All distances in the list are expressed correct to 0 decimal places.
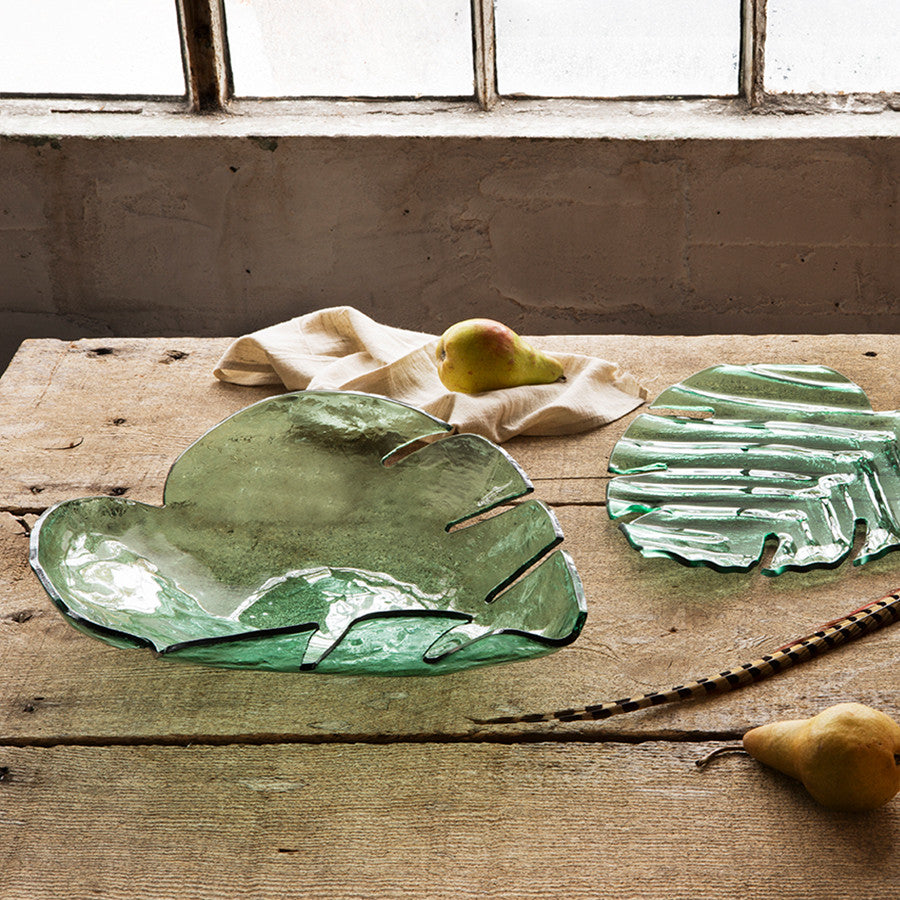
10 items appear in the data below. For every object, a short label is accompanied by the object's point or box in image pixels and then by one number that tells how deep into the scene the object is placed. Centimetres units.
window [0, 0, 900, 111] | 312
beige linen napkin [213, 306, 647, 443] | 222
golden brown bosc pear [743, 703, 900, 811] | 180
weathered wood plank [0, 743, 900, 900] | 178
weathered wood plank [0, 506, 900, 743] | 189
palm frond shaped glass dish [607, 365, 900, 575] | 203
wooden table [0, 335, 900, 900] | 179
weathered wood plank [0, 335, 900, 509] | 216
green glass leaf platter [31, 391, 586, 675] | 185
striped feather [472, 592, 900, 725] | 188
